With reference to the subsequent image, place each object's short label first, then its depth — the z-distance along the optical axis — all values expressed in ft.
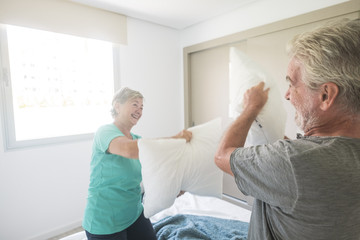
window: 6.79
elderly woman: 3.77
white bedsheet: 5.78
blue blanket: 4.59
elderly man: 1.78
